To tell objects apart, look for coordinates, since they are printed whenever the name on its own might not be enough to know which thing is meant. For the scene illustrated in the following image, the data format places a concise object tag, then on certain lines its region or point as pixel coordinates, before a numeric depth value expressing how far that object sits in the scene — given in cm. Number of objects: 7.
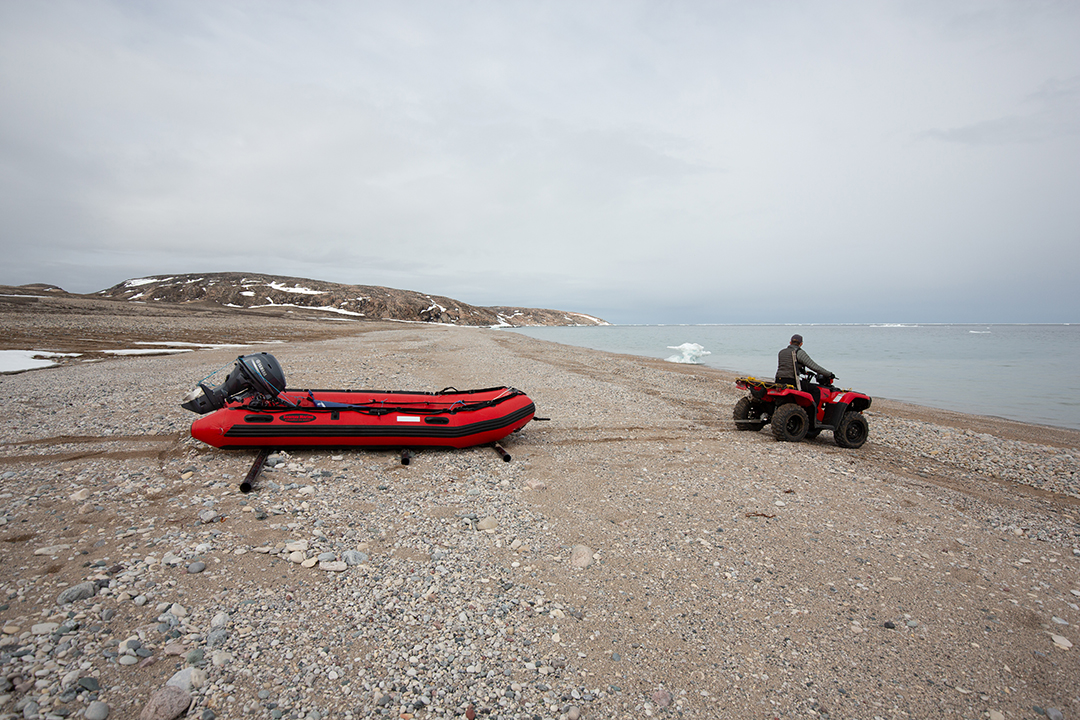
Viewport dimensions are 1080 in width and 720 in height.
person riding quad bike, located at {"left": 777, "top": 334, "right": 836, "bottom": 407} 919
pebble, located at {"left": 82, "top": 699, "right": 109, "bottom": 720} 254
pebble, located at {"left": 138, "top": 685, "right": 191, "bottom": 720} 261
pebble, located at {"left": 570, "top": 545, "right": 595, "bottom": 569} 453
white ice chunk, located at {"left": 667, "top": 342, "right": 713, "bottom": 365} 3485
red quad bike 917
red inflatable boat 662
